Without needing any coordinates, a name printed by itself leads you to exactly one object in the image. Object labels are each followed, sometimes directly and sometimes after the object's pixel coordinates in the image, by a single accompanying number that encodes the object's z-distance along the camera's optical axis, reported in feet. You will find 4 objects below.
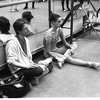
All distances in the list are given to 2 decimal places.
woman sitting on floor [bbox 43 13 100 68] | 9.91
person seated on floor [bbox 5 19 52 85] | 7.66
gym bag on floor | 6.88
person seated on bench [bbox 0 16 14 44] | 7.70
